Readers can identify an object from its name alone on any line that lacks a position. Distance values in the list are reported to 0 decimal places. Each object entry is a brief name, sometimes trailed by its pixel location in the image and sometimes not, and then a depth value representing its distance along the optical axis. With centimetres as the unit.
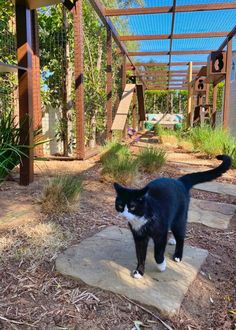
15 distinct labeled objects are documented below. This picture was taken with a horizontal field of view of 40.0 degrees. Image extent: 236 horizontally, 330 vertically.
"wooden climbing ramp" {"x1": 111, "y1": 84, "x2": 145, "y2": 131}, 768
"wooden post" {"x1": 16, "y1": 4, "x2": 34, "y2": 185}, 336
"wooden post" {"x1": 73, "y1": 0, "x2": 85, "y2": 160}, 500
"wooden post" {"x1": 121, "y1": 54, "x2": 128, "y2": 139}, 989
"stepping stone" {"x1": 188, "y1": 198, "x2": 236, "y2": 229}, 286
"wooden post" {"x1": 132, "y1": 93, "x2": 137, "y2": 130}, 1327
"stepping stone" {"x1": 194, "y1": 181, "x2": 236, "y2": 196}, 389
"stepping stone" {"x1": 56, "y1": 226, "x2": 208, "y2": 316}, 165
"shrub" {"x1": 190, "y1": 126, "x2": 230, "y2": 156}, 614
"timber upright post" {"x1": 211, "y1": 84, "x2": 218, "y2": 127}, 869
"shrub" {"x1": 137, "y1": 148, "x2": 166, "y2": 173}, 455
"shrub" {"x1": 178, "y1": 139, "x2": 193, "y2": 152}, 752
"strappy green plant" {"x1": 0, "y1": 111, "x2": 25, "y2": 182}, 312
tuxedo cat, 164
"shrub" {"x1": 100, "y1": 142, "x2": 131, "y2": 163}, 446
